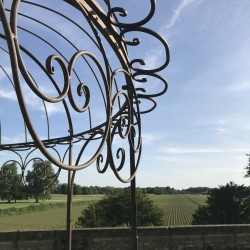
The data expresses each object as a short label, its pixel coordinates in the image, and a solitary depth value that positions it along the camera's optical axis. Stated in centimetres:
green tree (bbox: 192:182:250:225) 1807
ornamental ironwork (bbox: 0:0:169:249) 93
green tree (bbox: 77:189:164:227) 2169
